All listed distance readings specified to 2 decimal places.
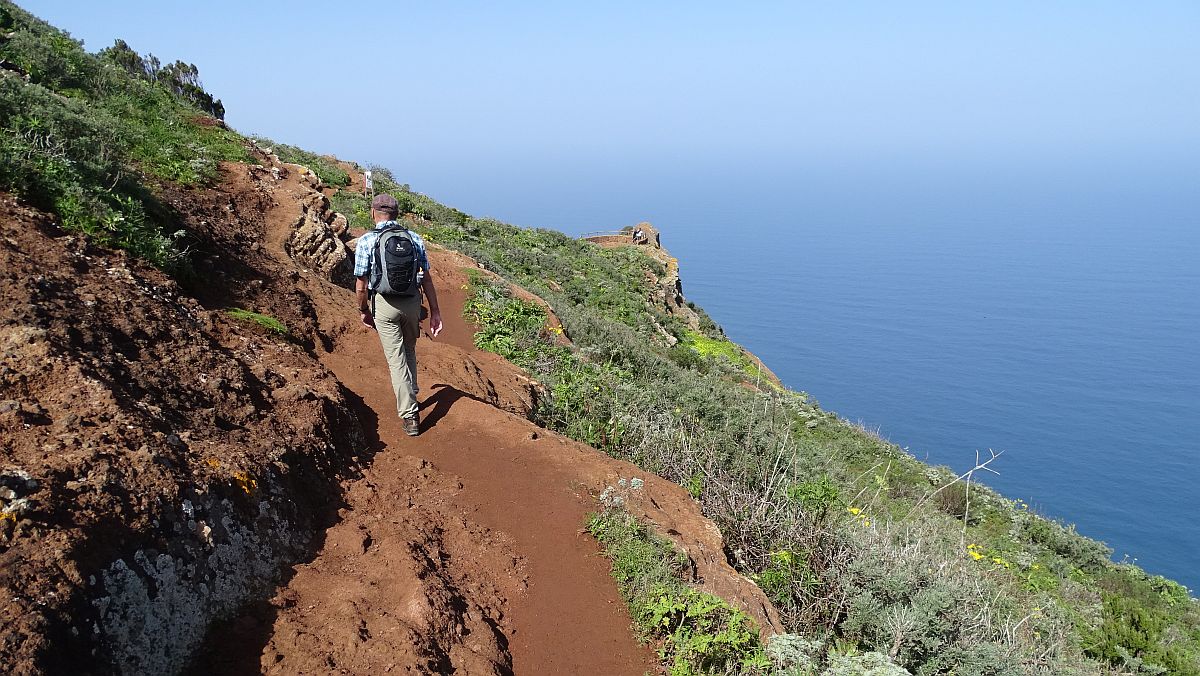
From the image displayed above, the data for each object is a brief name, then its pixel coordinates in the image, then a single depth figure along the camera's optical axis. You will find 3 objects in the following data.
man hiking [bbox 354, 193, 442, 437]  5.74
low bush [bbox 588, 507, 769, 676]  4.32
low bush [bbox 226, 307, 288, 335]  6.63
